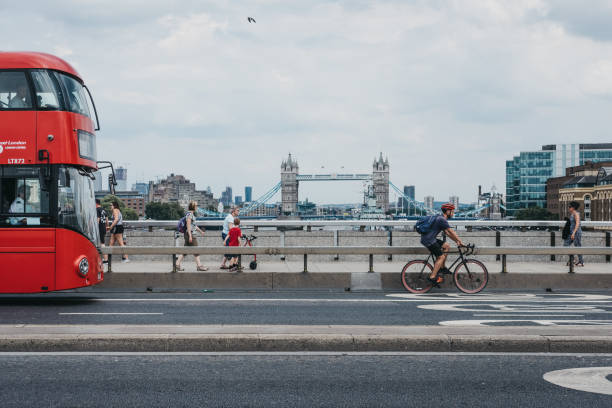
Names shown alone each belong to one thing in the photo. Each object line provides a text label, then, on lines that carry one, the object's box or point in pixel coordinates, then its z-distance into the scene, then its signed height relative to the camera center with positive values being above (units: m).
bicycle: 13.62 -1.13
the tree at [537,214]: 163.75 +1.02
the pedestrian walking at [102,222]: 17.42 -0.16
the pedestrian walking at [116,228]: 17.80 -0.30
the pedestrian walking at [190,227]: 16.35 -0.26
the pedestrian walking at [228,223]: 17.58 -0.16
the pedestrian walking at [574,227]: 17.28 -0.23
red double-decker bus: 11.38 +0.66
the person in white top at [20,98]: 11.39 +1.94
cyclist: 13.27 -0.53
